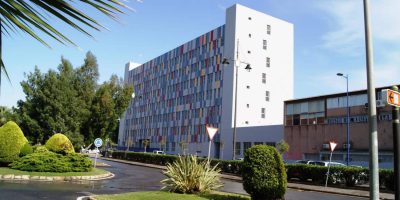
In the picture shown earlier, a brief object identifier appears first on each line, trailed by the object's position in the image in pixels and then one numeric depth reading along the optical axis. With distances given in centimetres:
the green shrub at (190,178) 1362
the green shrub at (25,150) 2558
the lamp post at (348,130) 4163
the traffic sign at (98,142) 2981
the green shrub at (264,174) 1189
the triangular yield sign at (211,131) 1752
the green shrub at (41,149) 2473
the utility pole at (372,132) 841
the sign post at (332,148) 2575
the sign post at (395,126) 791
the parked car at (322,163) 3079
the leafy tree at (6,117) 3374
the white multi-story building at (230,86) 6300
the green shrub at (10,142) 2473
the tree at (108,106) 3562
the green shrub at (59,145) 2582
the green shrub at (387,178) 2362
